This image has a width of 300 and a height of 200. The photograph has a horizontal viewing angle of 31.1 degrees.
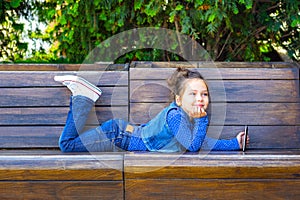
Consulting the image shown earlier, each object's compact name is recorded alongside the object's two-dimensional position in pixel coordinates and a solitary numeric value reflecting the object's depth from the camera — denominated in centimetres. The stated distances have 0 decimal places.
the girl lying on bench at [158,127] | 283
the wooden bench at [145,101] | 321
